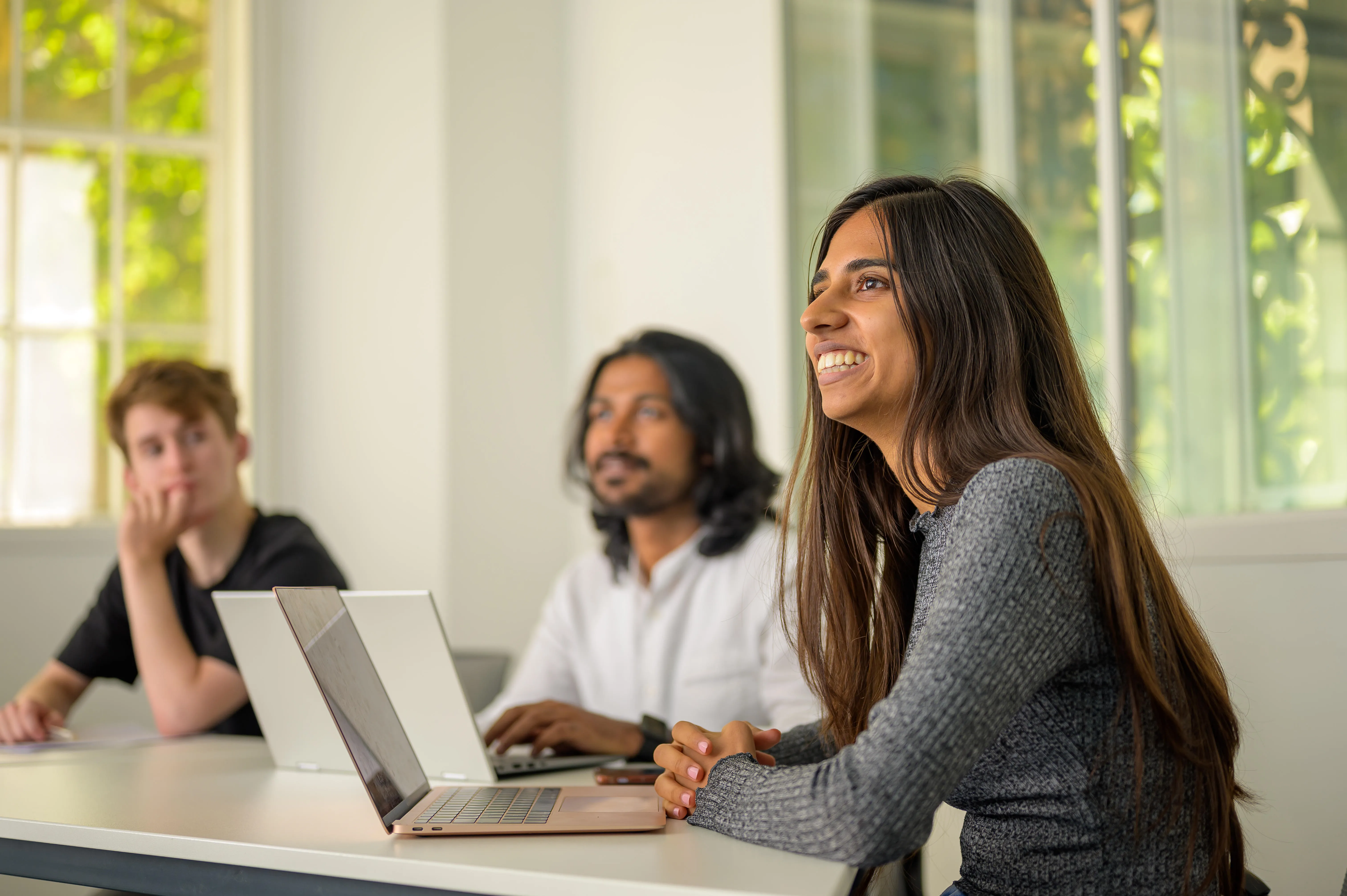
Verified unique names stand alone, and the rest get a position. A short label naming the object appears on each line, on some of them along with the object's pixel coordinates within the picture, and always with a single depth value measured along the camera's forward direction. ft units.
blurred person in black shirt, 6.13
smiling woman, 2.96
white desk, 2.94
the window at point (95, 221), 11.32
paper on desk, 5.43
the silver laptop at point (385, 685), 4.36
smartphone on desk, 4.28
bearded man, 6.92
